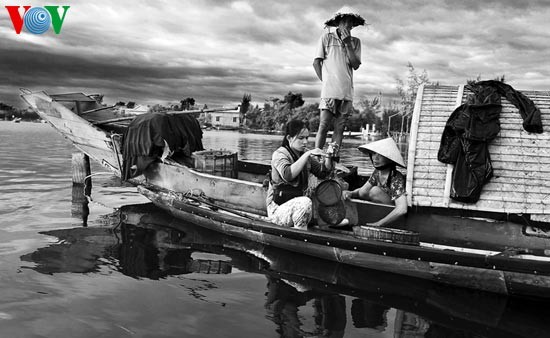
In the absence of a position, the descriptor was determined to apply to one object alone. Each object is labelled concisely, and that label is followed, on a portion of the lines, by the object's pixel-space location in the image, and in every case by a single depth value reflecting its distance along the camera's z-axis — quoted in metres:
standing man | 7.17
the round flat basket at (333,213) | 6.22
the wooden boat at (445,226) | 4.96
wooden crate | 8.39
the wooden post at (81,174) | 11.60
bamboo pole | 9.30
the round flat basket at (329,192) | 6.07
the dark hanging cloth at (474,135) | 5.64
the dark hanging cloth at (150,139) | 8.70
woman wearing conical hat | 6.10
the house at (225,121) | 129.61
